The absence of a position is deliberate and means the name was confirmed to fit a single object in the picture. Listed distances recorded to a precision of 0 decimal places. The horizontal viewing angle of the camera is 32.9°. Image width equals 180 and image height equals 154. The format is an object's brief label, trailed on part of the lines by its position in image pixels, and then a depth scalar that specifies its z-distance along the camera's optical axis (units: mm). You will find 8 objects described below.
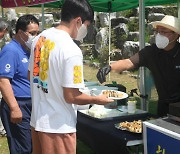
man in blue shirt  2113
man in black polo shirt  2258
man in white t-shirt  1461
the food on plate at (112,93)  2225
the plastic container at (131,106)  2312
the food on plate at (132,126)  1872
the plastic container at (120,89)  2598
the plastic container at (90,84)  3150
